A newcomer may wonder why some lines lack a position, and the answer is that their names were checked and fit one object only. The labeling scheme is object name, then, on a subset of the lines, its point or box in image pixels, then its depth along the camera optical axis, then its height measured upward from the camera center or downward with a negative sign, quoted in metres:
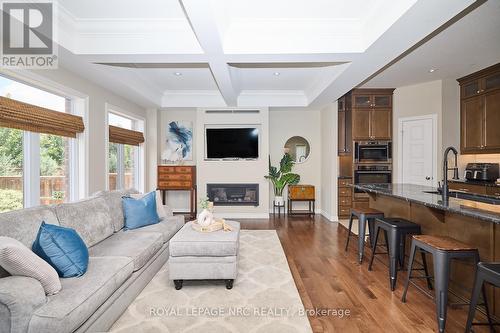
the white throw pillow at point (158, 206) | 3.77 -0.60
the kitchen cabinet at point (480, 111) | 4.21 +0.90
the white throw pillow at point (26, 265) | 1.58 -0.62
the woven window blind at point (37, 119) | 2.62 +0.52
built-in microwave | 5.66 +0.27
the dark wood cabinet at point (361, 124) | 5.67 +0.87
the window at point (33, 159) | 2.84 +0.06
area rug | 2.04 -1.23
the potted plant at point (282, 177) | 6.23 -0.29
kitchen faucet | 2.47 -0.19
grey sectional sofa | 1.49 -0.82
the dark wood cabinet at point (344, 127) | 5.77 +0.83
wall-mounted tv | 6.13 +0.52
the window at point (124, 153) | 4.87 +0.24
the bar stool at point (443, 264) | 1.95 -0.74
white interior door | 5.11 +0.29
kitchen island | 2.04 -0.54
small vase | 2.98 -0.60
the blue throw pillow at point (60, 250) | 1.90 -0.63
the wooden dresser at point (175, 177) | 5.95 -0.28
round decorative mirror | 6.69 +0.42
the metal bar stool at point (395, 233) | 2.64 -0.70
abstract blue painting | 6.51 +0.65
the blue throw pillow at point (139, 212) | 3.36 -0.61
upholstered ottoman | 2.58 -0.93
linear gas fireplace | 6.20 -0.69
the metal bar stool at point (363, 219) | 3.33 -0.68
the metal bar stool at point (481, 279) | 1.61 -0.71
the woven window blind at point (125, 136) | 4.66 +0.55
